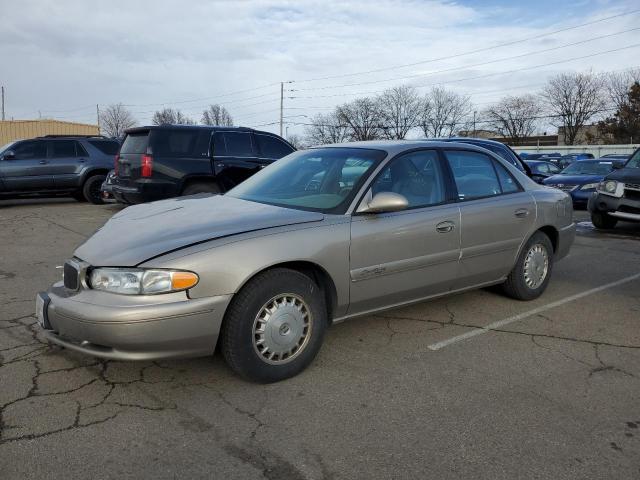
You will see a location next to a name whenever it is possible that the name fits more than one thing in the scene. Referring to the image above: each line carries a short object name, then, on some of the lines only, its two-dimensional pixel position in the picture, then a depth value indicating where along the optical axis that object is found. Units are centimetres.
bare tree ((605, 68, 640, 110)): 6736
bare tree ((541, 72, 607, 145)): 7300
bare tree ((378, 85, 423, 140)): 8106
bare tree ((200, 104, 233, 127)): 7950
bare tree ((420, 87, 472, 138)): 8175
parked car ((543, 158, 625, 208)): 1353
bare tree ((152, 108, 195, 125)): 7781
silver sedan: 305
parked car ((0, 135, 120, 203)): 1269
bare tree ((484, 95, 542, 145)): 8171
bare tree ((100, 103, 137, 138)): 7859
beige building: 3797
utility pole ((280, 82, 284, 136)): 7156
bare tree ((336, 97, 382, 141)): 7894
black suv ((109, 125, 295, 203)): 947
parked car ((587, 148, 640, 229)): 934
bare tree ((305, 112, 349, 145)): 8088
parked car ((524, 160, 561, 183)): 1122
